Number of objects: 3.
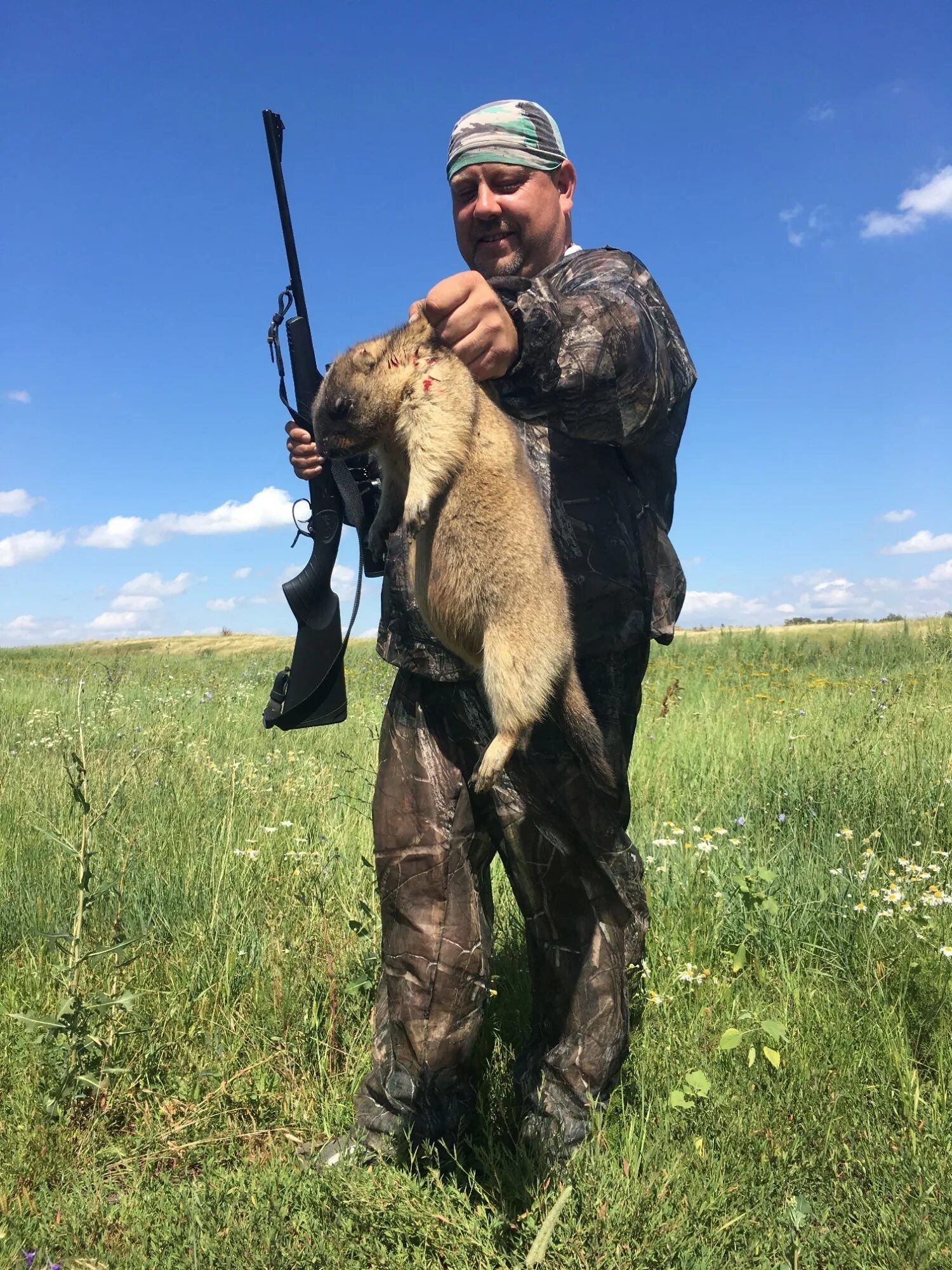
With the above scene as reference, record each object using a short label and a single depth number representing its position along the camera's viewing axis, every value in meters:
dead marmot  2.07
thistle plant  3.03
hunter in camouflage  2.71
